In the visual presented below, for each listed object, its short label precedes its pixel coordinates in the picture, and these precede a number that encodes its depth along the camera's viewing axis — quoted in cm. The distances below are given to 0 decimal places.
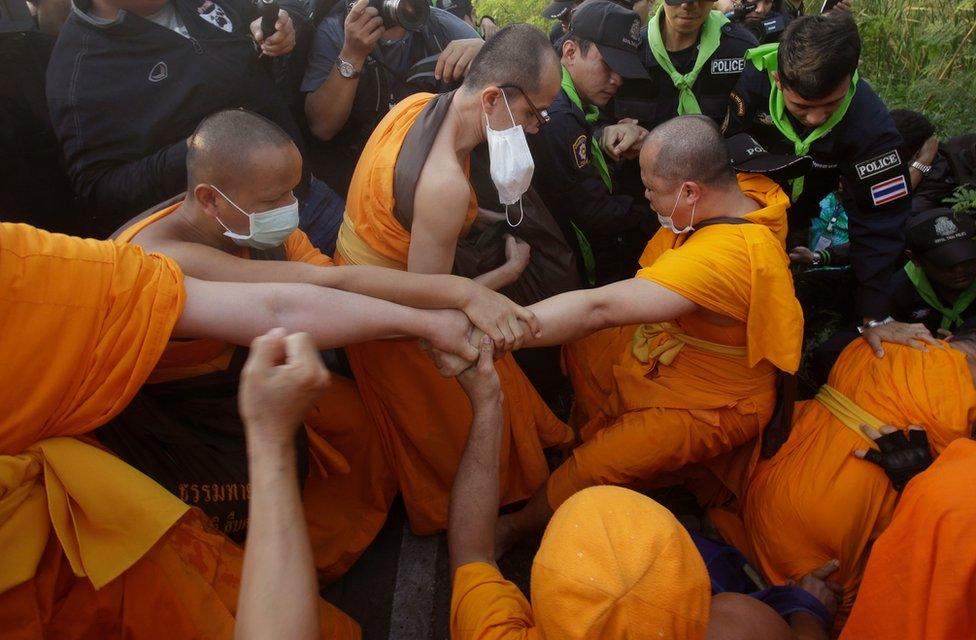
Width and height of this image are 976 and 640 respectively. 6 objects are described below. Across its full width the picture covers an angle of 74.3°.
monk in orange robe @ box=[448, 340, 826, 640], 134
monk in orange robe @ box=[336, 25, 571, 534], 238
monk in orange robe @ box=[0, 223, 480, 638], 150
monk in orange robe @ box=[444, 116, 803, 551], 243
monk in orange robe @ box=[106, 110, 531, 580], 207
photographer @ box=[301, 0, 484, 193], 307
